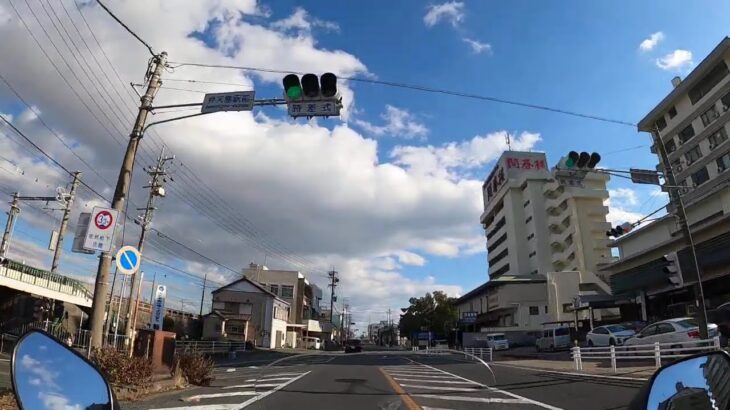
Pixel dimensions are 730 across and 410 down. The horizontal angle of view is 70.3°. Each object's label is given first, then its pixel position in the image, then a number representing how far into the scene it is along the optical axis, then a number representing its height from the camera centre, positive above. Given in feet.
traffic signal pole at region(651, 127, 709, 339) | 55.83 +14.99
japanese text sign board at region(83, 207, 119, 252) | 36.32 +8.50
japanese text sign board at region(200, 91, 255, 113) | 39.14 +18.64
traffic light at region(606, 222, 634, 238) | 62.39 +14.92
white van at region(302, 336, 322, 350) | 313.12 +7.85
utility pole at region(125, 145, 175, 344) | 95.76 +31.46
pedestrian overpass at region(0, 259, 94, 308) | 104.88 +15.55
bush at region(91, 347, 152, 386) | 35.47 -0.73
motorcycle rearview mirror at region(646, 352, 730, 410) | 8.46 -0.44
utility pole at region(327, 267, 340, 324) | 306.35 +42.98
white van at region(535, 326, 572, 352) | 132.98 +4.41
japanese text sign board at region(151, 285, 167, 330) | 101.94 +9.44
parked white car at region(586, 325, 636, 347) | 97.89 +4.04
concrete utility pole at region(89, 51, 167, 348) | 38.08 +13.25
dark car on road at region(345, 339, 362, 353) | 199.11 +3.76
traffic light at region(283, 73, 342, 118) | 33.17 +16.41
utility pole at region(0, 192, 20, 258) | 111.95 +28.80
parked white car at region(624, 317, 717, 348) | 70.33 +3.49
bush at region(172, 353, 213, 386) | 46.96 -1.13
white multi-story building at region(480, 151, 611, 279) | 248.73 +68.04
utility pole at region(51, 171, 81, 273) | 117.08 +29.18
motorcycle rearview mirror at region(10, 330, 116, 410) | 8.62 -0.37
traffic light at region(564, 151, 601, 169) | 48.91 +18.04
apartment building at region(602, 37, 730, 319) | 113.39 +36.12
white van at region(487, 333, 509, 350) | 170.32 +4.67
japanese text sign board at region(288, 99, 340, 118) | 34.42 +15.99
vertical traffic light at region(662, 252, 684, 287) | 57.77 +9.38
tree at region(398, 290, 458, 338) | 318.86 +25.74
